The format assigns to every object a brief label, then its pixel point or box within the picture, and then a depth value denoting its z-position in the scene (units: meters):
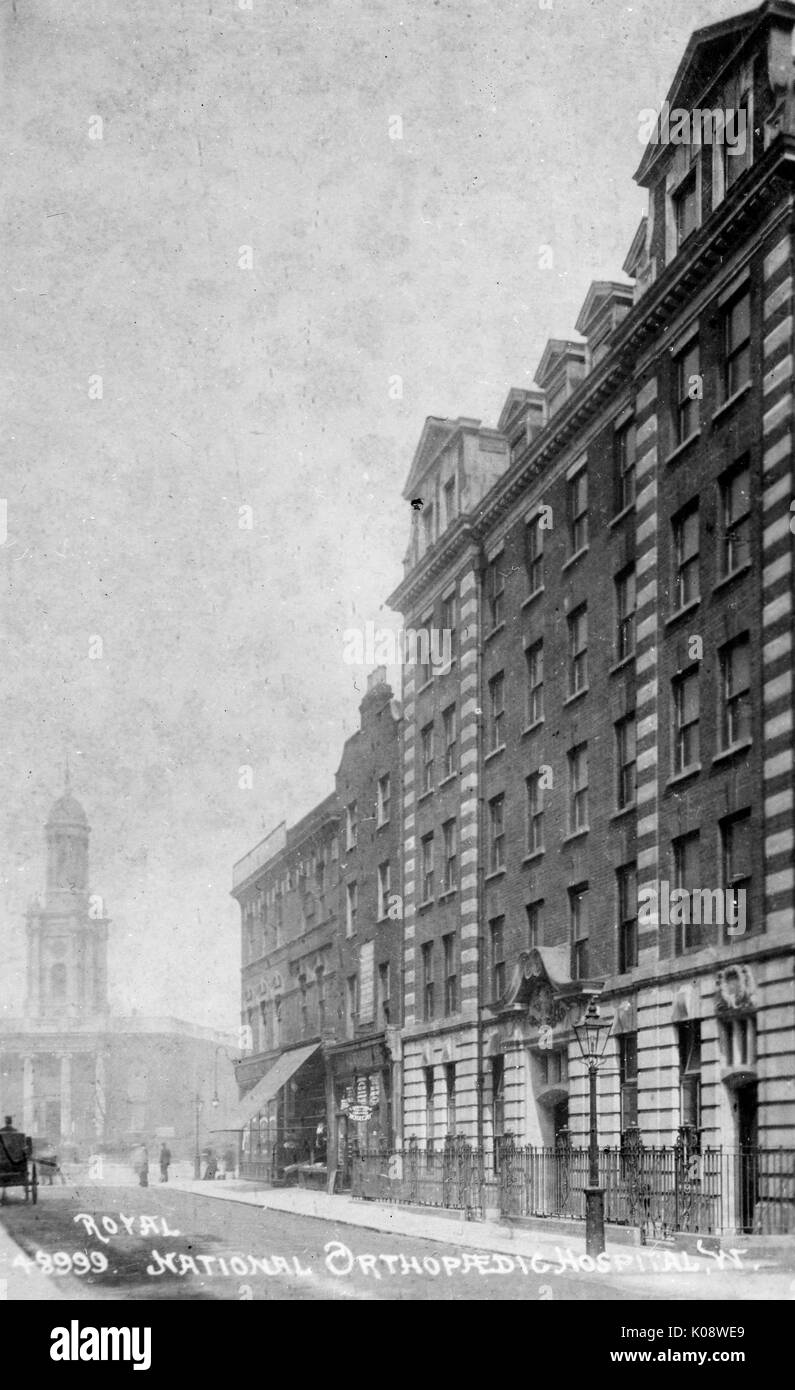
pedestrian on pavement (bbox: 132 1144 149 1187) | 60.51
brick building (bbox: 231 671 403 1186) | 47.66
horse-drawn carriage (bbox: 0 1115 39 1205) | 35.50
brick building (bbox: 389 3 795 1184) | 25.91
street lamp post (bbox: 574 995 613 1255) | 24.19
